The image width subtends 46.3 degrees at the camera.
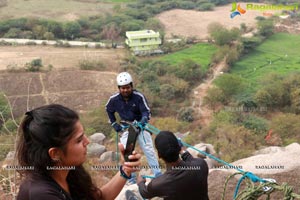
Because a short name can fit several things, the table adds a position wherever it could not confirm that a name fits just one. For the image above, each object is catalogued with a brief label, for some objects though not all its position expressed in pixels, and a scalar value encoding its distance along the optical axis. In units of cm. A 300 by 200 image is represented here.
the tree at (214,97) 2052
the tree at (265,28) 3474
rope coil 181
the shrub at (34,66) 2522
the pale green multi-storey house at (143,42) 3020
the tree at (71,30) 3350
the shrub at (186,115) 1920
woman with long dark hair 150
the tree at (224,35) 3106
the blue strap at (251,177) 220
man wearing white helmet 434
